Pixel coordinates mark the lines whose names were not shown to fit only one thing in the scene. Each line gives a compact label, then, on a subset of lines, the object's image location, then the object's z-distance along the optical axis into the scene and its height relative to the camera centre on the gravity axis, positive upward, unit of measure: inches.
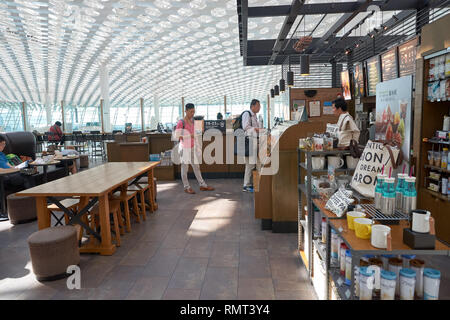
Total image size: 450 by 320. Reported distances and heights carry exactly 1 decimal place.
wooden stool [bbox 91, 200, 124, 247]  147.9 -37.5
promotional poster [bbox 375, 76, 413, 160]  153.9 +8.7
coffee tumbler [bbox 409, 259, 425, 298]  61.2 -29.0
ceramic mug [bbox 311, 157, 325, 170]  111.1 -11.9
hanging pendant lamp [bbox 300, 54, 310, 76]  287.9 +60.5
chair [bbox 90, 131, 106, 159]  580.7 -6.0
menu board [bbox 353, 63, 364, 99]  257.4 +41.1
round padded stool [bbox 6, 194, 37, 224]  184.9 -44.7
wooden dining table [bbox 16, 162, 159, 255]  127.6 -28.2
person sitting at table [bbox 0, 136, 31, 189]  194.6 -28.2
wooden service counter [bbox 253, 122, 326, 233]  158.6 -29.2
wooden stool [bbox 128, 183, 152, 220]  189.1 -34.9
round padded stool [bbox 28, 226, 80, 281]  114.5 -44.4
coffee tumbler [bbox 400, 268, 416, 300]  59.3 -29.6
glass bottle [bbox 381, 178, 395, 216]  71.2 -16.6
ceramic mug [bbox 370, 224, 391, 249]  58.5 -20.3
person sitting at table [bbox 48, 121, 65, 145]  467.7 -0.7
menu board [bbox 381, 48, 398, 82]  204.1 +43.4
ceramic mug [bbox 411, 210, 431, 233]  57.7 -17.4
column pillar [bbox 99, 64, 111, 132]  577.0 +55.0
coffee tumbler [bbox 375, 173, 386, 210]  72.7 -14.7
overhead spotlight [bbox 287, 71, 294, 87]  341.9 +57.1
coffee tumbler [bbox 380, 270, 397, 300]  59.2 -29.7
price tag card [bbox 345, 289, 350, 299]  69.0 -36.7
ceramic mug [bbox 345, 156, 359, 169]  108.9 -11.5
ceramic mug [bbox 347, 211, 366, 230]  69.5 -19.5
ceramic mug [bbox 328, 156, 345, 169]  108.3 -11.1
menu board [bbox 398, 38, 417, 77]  183.2 +43.4
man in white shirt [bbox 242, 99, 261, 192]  238.8 +7.4
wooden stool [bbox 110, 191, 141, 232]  162.0 -34.3
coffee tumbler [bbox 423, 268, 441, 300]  58.3 -29.3
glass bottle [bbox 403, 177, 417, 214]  68.9 -14.8
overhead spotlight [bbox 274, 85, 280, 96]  534.6 +67.5
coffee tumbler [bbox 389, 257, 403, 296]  62.9 -28.2
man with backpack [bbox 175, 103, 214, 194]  243.0 -3.4
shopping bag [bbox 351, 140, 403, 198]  81.7 -9.5
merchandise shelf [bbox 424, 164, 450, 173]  146.2 -19.7
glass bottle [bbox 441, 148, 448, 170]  145.3 -14.3
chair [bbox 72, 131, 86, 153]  589.9 -7.3
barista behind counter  115.0 +1.3
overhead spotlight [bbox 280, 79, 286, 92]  441.1 +63.8
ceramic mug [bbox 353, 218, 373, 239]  63.5 -20.2
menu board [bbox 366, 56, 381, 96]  229.0 +41.3
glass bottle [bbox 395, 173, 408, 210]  72.4 -15.0
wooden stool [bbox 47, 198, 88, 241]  145.4 -34.5
